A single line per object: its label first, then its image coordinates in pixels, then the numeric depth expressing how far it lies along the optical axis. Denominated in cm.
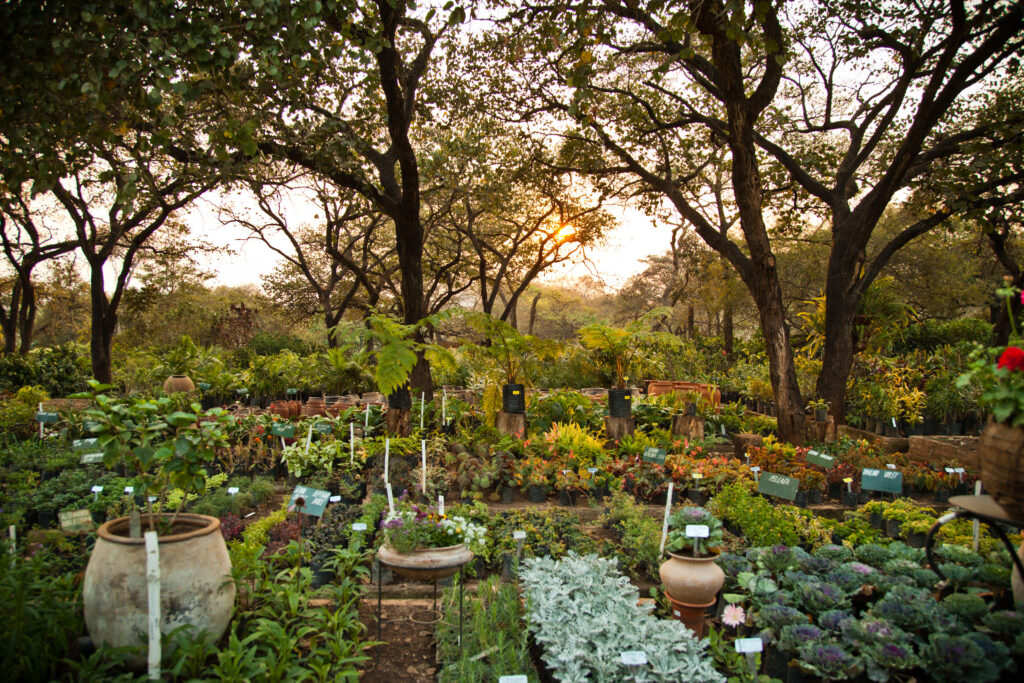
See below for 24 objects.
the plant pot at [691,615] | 352
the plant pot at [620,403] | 795
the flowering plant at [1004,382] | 201
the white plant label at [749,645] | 262
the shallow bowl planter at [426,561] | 353
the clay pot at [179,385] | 1089
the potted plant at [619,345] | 801
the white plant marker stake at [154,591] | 255
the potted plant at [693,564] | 343
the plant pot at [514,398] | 795
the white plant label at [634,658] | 267
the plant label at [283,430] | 634
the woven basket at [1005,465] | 197
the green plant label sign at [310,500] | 417
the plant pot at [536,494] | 596
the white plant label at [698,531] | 334
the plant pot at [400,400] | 726
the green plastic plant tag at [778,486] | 488
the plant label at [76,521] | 427
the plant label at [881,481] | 540
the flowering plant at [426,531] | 365
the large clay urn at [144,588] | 277
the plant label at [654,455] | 575
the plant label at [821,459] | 584
